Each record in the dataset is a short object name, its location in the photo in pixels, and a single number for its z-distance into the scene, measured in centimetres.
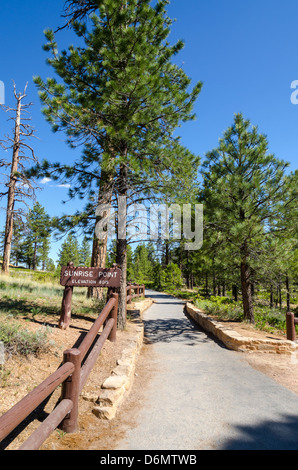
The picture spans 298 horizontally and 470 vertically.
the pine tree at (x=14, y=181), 1748
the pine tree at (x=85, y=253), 7190
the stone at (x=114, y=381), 387
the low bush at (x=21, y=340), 410
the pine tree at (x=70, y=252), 6228
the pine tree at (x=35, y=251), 5352
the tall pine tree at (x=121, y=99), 685
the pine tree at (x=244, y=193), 899
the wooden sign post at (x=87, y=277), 650
